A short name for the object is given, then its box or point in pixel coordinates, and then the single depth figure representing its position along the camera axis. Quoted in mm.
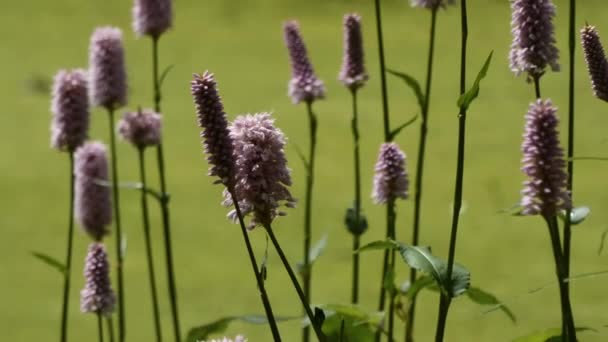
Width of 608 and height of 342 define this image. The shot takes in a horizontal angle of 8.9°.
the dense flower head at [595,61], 2201
